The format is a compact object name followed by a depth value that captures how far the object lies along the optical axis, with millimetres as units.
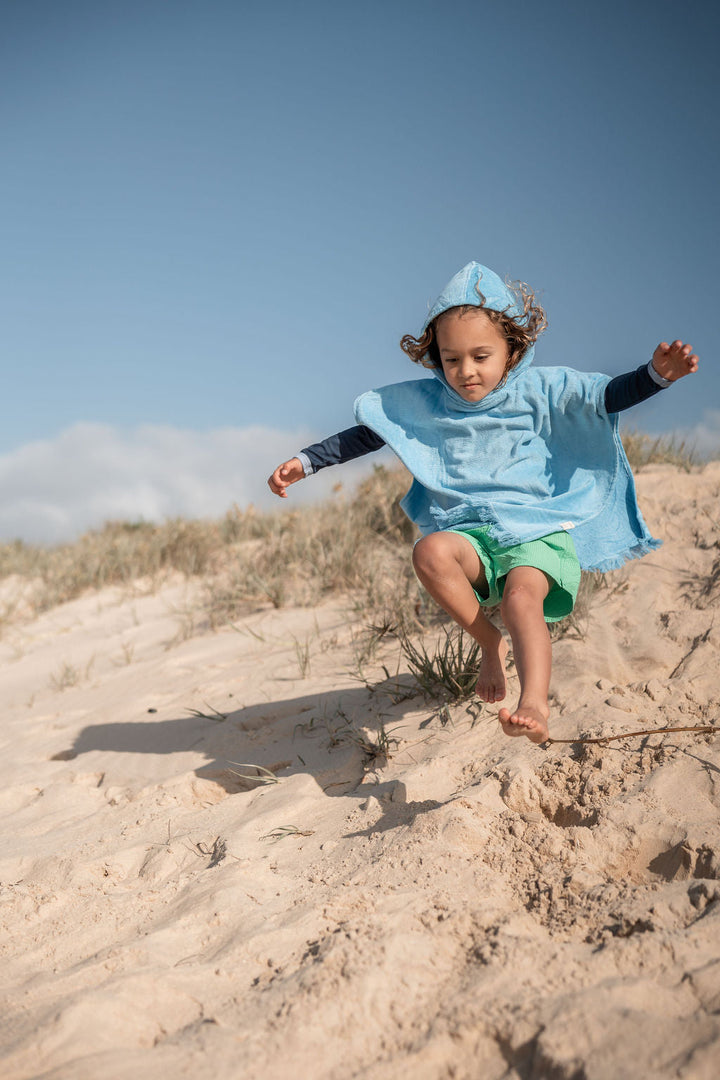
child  2527
